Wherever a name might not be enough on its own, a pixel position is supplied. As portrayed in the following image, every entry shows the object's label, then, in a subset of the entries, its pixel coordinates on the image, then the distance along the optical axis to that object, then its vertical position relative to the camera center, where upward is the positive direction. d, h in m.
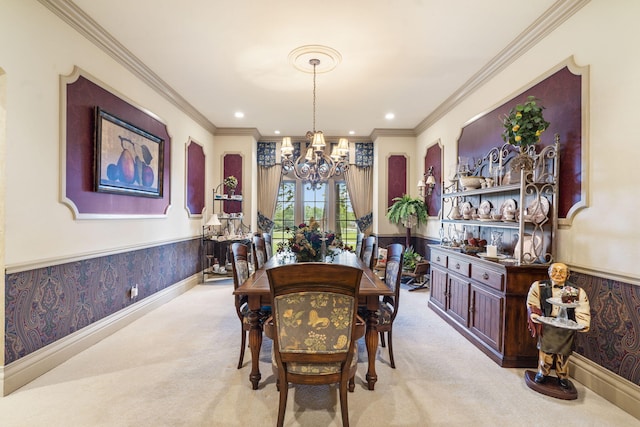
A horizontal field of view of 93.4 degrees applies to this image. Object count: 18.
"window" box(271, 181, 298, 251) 6.93 +0.08
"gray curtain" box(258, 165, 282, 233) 6.75 +0.41
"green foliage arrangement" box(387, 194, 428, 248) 5.56 -0.01
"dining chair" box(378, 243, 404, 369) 2.44 -0.71
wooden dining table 2.15 -0.77
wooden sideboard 2.54 -0.88
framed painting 3.00 +0.58
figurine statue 2.07 -0.75
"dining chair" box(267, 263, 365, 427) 1.60 -0.62
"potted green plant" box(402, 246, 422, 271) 5.33 -0.84
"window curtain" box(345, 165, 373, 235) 6.71 +0.48
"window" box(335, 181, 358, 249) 6.89 -0.09
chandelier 3.48 +0.64
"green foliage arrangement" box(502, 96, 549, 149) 2.49 +0.75
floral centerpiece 2.94 -0.32
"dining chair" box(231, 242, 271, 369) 2.47 -0.61
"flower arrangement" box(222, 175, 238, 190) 5.88 +0.55
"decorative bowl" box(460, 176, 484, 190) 3.53 +0.37
